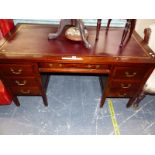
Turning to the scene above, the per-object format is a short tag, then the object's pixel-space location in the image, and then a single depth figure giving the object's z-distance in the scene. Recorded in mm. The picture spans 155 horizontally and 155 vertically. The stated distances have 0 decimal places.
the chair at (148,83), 1354
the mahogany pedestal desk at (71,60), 1215
